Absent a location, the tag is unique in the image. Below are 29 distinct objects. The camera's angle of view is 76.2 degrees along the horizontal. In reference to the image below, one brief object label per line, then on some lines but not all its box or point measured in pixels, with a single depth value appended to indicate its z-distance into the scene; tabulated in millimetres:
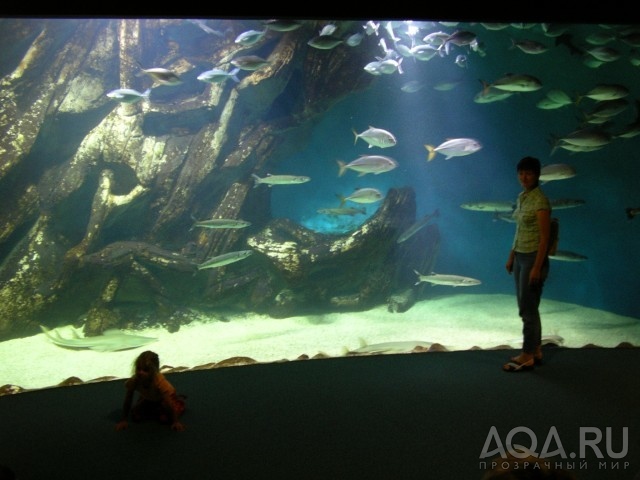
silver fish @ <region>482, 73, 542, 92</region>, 5715
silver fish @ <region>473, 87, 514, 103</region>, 6621
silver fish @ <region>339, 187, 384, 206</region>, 7289
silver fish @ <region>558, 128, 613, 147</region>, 5801
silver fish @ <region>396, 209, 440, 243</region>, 8647
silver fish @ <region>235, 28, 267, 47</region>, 6605
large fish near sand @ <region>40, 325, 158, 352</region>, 6262
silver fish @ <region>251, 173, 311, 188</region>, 7031
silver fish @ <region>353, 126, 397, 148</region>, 6938
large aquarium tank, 6703
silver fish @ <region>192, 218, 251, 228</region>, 6632
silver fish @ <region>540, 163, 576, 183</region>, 6164
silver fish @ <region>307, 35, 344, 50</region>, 6314
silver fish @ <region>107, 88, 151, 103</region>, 6525
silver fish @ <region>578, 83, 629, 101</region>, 5801
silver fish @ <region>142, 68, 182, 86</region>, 6223
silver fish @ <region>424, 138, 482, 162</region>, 6898
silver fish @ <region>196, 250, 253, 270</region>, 6678
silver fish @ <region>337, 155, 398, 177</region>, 7191
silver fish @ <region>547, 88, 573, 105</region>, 6366
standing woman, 3240
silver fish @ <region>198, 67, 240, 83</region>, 6883
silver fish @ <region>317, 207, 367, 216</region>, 8172
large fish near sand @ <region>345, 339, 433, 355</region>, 4746
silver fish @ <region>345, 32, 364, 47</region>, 7099
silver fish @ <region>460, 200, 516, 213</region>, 7383
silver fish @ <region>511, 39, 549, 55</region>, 6258
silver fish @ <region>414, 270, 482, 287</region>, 7339
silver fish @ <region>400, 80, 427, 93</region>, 9445
